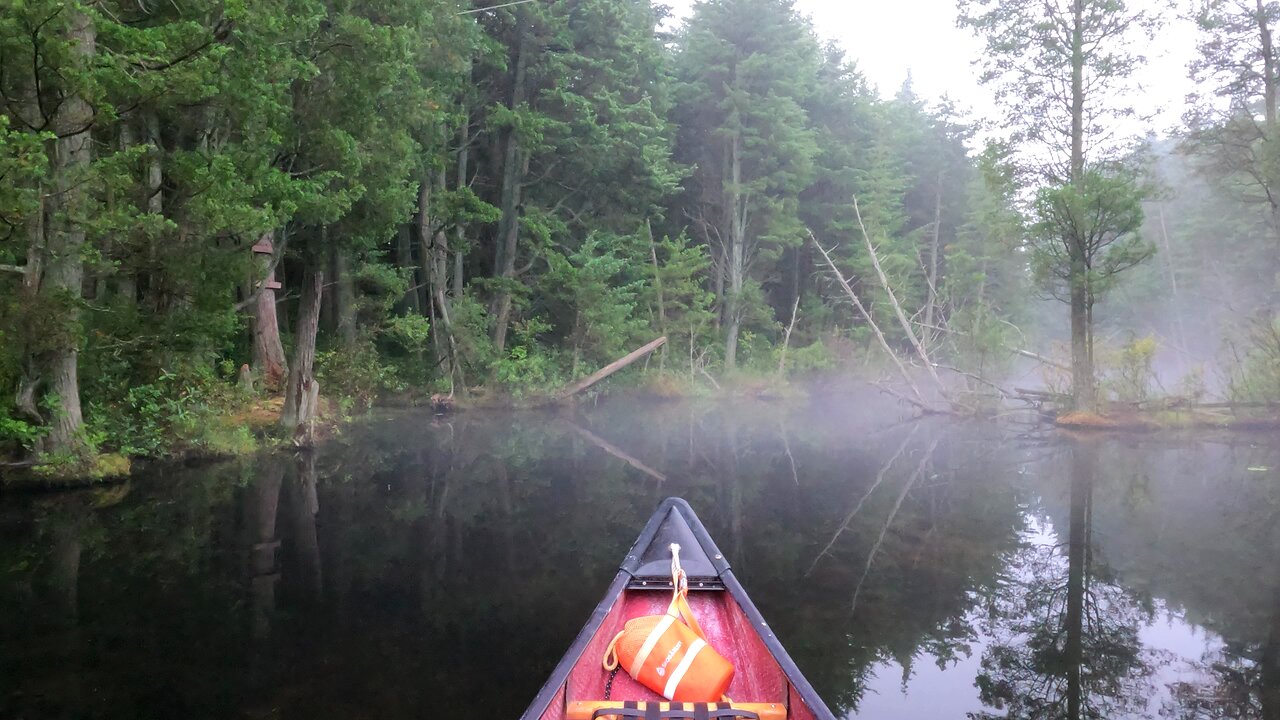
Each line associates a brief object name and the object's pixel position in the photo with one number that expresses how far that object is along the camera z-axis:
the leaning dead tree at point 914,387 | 19.89
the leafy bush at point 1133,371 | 17.56
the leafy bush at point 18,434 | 8.58
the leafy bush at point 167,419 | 10.77
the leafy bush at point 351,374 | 17.72
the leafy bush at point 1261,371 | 16.56
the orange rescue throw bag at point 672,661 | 3.64
